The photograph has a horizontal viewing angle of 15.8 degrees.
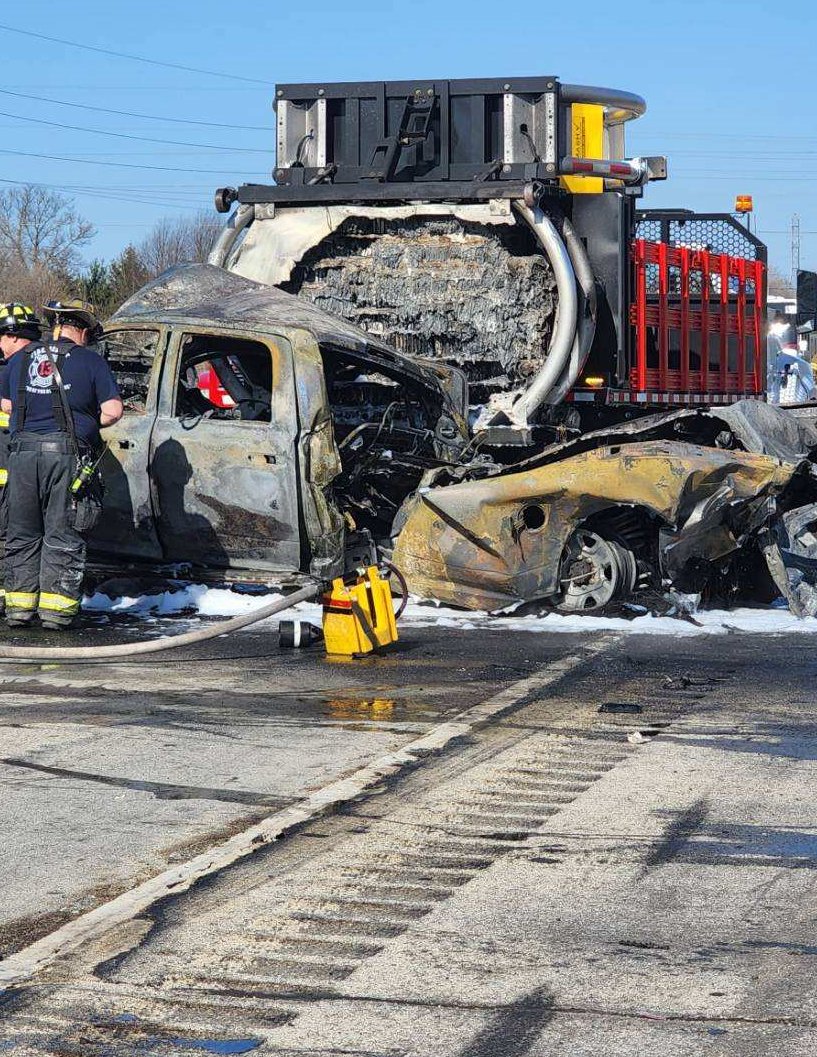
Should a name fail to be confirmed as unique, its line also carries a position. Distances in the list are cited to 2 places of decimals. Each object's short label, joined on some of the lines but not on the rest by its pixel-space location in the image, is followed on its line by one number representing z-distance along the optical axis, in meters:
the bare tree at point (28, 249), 118.07
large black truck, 23.41
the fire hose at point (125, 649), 14.97
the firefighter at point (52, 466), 16.90
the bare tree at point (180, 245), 127.99
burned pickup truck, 17.25
